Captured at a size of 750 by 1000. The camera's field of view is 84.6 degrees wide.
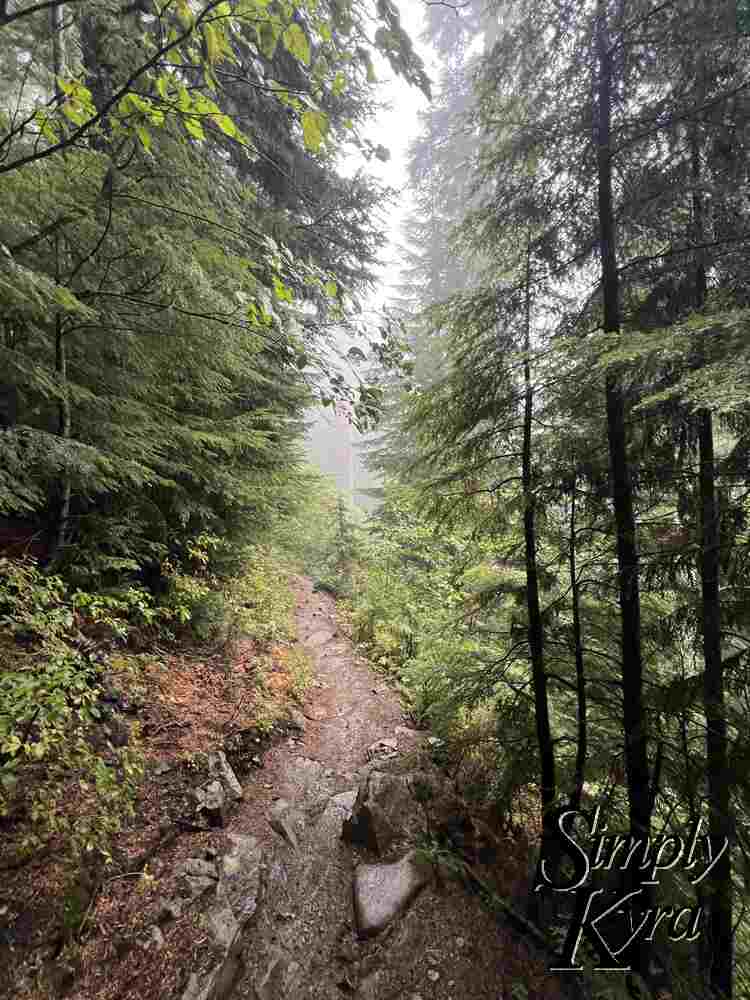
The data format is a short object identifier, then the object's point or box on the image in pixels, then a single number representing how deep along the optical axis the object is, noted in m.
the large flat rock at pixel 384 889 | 3.62
